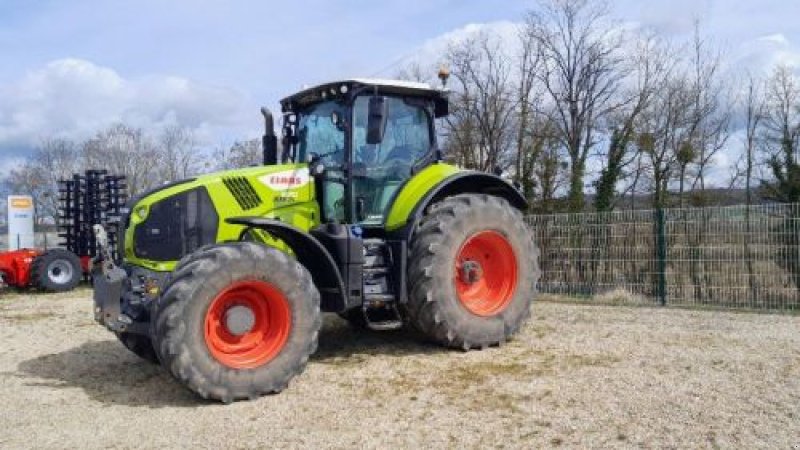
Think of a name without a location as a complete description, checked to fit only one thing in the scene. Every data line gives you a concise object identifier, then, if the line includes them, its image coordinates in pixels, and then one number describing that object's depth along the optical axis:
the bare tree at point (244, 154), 29.92
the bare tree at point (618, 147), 22.88
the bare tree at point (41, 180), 41.41
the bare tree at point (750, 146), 31.22
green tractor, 6.08
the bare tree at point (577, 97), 26.84
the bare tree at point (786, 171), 22.69
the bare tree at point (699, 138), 28.62
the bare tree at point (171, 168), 39.19
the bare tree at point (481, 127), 24.83
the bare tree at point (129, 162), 38.90
